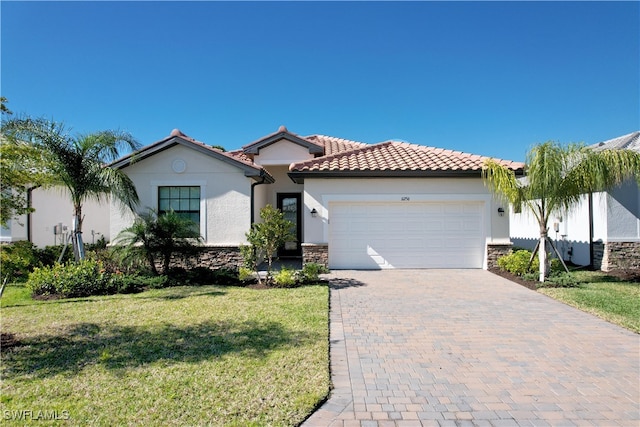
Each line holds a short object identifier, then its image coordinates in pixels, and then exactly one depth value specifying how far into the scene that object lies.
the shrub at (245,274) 10.73
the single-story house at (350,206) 12.59
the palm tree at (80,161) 9.13
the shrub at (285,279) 10.11
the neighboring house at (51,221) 14.89
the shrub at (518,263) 11.30
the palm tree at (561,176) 9.77
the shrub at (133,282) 9.83
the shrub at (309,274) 10.48
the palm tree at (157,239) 10.65
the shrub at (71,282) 9.36
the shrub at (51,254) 13.20
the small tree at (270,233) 10.30
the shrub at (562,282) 9.86
